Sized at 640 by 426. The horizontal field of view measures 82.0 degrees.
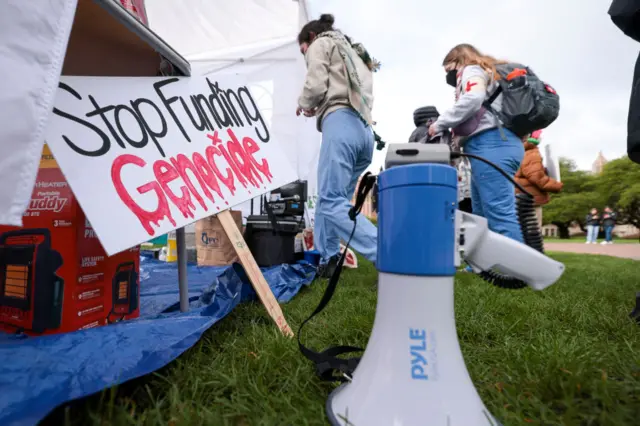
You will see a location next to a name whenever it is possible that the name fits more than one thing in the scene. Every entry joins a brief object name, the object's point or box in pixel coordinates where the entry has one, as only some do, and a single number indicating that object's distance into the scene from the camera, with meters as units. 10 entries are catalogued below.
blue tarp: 0.66
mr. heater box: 1.03
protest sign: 0.90
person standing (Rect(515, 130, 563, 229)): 3.59
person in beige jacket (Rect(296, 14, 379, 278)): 2.02
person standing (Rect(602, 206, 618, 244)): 11.55
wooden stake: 1.19
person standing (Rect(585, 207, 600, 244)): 12.04
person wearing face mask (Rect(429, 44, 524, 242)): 2.07
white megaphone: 0.58
